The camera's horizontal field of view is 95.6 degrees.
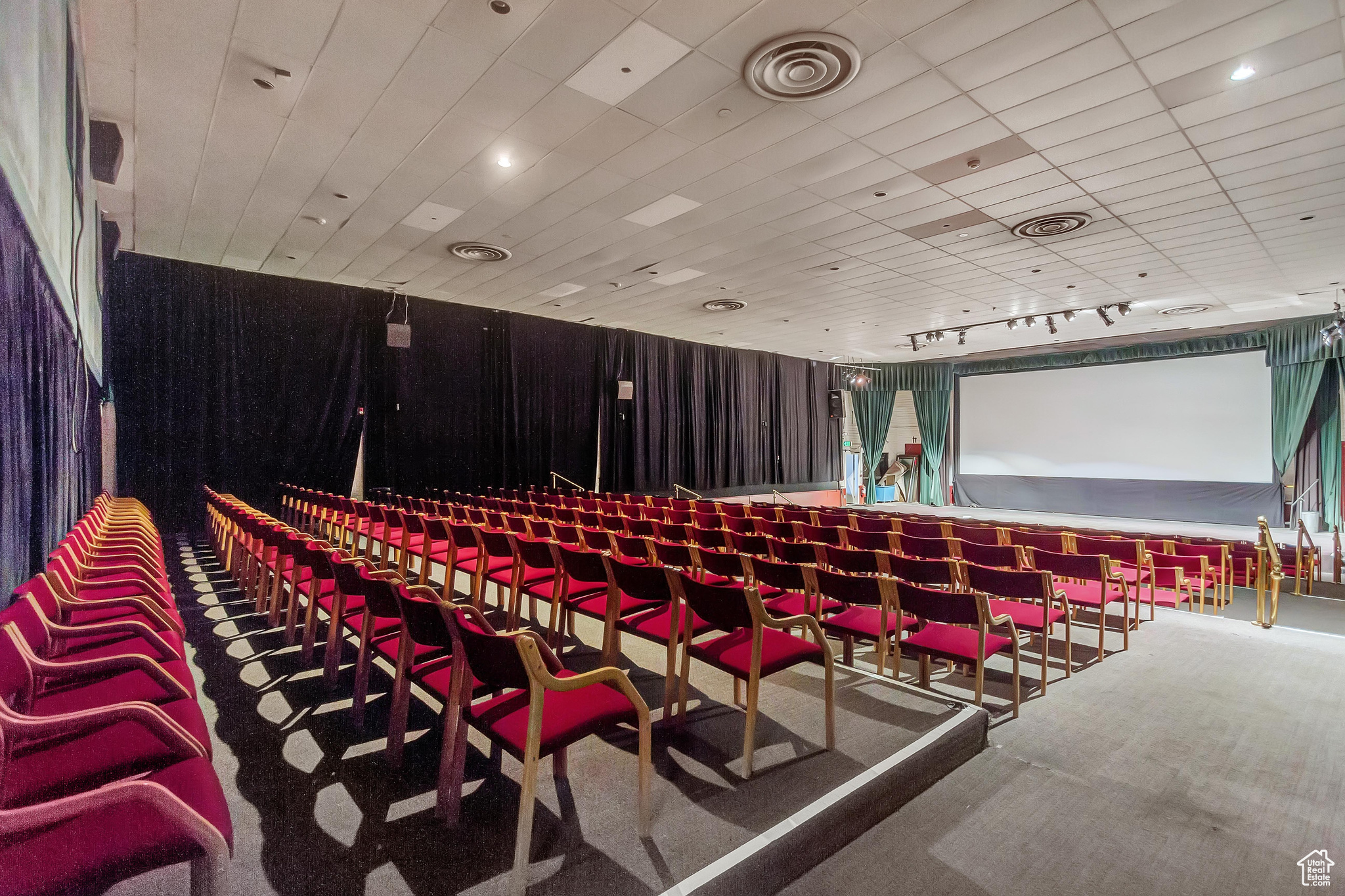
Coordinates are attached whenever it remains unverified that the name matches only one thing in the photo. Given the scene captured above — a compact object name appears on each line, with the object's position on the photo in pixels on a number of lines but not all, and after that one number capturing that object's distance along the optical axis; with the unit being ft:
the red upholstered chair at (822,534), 18.35
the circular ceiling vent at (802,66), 11.39
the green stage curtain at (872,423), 55.98
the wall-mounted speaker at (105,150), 14.28
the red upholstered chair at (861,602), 10.16
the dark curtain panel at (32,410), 7.47
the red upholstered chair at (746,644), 7.64
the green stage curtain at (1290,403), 35.29
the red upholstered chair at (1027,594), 10.57
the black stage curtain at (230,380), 25.77
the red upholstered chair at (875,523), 20.94
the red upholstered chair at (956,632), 9.31
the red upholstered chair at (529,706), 5.56
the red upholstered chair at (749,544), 14.84
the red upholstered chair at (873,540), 16.67
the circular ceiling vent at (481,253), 23.21
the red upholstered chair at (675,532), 18.10
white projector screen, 38.60
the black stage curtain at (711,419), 41.70
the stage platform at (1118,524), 34.58
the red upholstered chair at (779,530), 19.38
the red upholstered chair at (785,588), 10.50
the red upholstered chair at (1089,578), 12.43
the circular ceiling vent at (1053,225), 19.44
